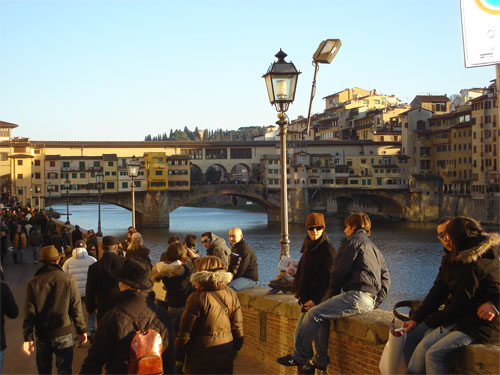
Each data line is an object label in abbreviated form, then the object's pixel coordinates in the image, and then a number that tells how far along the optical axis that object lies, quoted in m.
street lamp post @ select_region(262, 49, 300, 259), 7.16
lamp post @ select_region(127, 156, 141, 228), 17.34
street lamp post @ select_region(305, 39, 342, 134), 8.40
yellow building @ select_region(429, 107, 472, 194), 57.69
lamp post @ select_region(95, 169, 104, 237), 26.65
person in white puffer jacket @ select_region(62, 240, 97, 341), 6.55
